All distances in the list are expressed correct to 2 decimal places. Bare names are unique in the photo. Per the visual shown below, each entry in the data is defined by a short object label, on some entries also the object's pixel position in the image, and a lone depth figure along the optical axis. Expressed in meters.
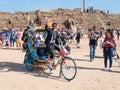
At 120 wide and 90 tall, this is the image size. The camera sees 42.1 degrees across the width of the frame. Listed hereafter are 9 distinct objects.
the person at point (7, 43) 12.16
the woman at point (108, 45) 5.69
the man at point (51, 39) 5.28
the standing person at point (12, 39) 12.55
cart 4.85
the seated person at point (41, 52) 5.47
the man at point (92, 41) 7.23
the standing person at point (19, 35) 11.76
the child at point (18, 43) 11.62
